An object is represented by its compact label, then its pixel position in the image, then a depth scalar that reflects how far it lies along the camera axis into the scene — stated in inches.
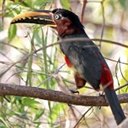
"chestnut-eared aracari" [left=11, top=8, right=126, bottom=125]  205.5
